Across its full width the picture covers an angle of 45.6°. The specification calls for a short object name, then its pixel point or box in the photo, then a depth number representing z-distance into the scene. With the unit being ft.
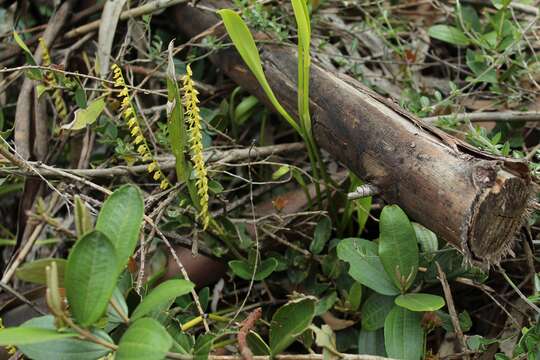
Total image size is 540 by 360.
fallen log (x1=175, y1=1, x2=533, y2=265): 2.81
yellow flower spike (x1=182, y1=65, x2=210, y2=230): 3.18
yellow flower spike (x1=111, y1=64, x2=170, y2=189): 3.36
